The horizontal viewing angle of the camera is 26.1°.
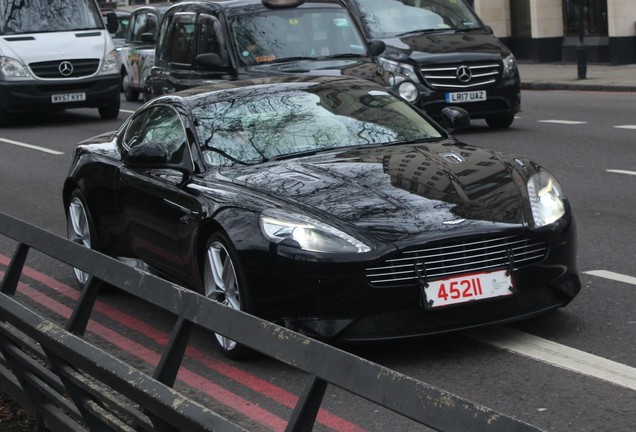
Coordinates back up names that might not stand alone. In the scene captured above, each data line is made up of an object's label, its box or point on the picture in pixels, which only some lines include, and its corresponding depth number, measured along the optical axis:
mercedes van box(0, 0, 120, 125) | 22.23
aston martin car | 6.65
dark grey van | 18.08
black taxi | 15.00
